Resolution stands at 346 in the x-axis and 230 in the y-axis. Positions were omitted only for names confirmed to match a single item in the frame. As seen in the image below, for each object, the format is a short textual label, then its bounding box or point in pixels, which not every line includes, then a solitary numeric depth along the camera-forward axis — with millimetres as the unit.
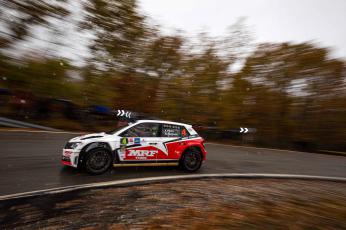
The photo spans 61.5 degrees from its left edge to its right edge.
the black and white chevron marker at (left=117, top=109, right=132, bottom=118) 17805
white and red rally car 7492
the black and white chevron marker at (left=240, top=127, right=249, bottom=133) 18553
